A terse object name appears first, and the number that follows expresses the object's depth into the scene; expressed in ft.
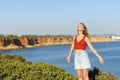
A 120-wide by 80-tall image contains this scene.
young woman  19.22
